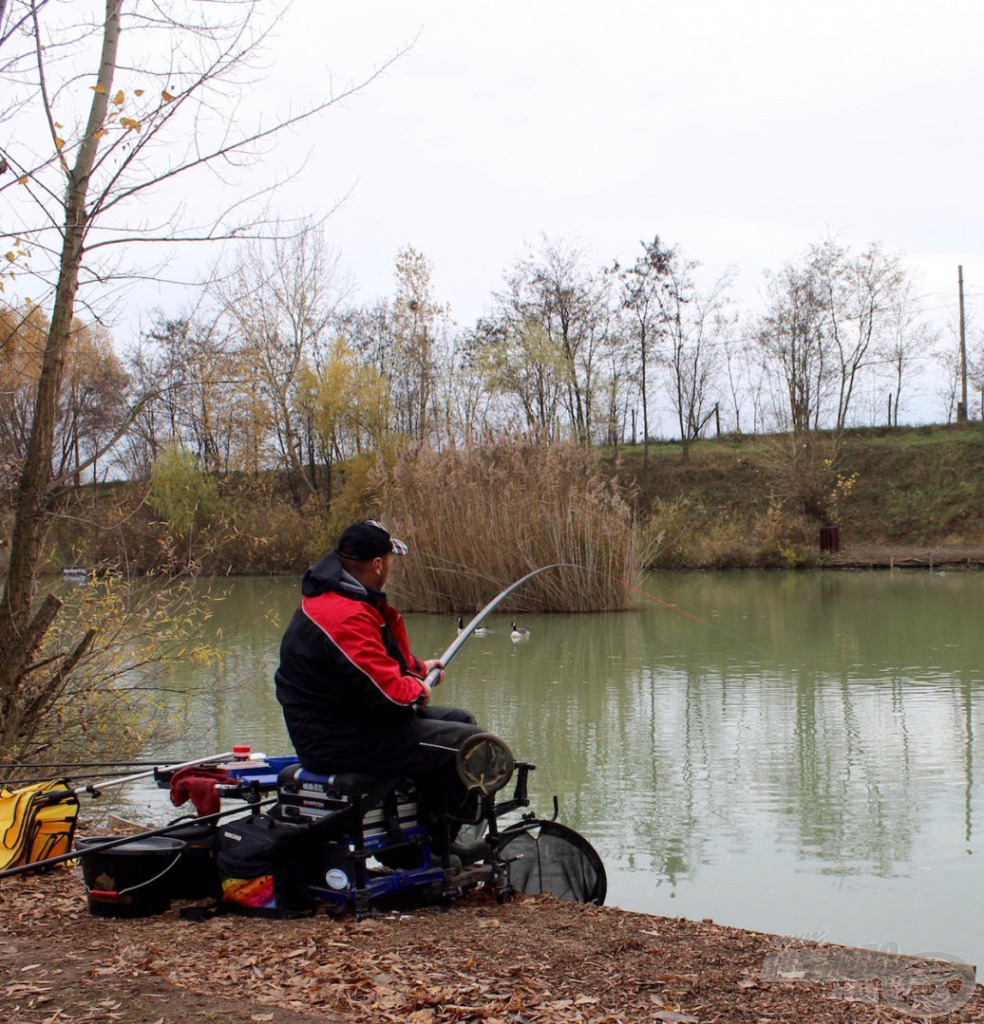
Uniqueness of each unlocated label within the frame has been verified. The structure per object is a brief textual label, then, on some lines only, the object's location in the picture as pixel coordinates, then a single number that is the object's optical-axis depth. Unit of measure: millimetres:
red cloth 4035
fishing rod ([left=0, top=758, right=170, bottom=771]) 4242
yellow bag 4227
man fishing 3600
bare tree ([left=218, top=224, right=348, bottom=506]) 27484
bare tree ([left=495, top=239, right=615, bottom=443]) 35625
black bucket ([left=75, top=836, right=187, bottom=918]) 3674
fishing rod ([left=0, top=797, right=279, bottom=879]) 3233
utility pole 35719
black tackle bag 3650
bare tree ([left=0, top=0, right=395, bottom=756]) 5137
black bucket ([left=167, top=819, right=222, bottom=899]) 3846
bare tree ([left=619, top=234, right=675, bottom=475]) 36250
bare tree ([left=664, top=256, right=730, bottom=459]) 37562
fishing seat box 3621
